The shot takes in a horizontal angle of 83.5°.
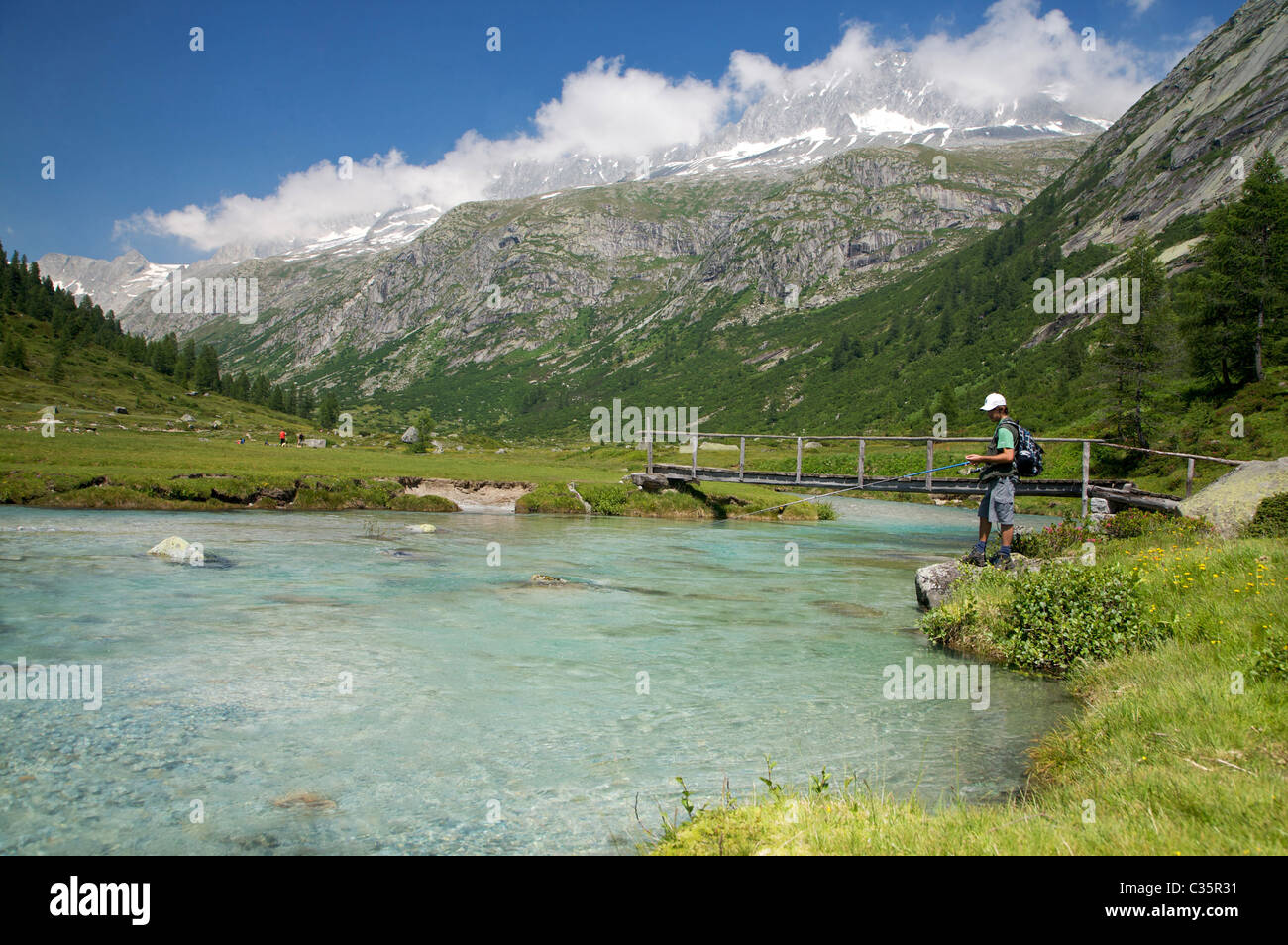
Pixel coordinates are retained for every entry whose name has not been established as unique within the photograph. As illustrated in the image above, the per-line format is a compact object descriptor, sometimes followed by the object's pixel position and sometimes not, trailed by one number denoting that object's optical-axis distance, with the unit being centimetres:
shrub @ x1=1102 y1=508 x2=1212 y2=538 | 1628
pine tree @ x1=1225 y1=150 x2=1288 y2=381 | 4878
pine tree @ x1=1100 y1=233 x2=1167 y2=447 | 5416
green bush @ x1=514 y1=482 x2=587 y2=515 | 3894
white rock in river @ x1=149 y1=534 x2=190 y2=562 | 1881
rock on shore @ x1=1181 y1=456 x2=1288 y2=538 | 1659
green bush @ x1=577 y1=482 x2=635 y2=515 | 4050
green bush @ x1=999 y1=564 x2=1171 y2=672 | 1066
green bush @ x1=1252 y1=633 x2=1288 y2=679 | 722
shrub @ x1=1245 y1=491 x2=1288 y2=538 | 1445
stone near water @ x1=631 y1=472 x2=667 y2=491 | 4269
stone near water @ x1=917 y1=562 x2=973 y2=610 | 1482
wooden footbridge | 2539
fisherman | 1338
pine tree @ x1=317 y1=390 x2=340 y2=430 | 15462
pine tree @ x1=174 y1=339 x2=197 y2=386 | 13988
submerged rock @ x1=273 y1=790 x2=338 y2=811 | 673
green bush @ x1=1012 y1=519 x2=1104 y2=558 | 1633
